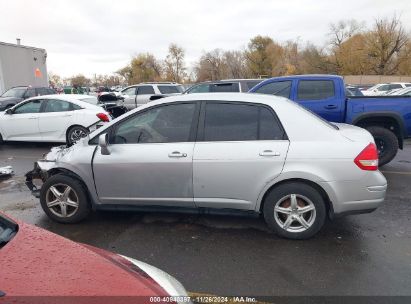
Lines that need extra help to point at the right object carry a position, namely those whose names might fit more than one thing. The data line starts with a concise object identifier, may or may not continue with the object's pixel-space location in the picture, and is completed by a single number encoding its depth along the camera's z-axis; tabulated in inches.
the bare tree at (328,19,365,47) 2308.6
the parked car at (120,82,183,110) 584.1
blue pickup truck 249.4
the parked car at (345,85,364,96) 525.8
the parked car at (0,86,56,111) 636.1
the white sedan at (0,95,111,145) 349.4
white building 874.1
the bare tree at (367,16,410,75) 1813.5
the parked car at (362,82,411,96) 1035.9
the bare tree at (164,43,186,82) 2856.8
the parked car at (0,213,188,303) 59.7
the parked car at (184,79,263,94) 430.3
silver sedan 136.7
